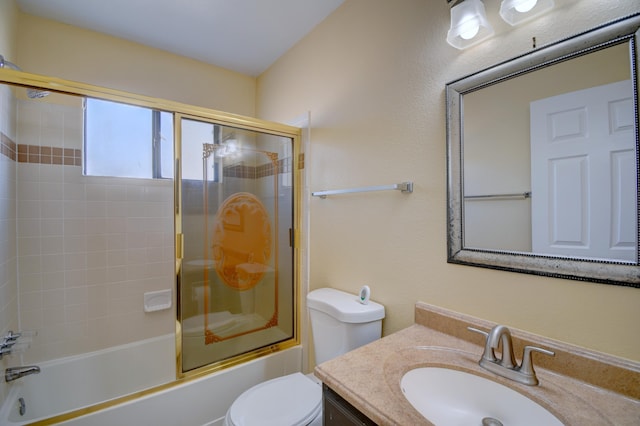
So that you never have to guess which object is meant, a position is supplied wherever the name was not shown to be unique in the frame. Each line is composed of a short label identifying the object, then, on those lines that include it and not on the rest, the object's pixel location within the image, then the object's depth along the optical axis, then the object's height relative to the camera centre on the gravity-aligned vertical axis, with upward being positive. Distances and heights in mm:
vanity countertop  659 -472
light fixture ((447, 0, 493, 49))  944 +658
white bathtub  1413 -1027
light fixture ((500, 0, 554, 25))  844 +638
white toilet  1166 -837
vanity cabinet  727 -551
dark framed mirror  737 +164
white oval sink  740 -535
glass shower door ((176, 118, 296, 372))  1641 -178
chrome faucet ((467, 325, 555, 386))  790 -442
